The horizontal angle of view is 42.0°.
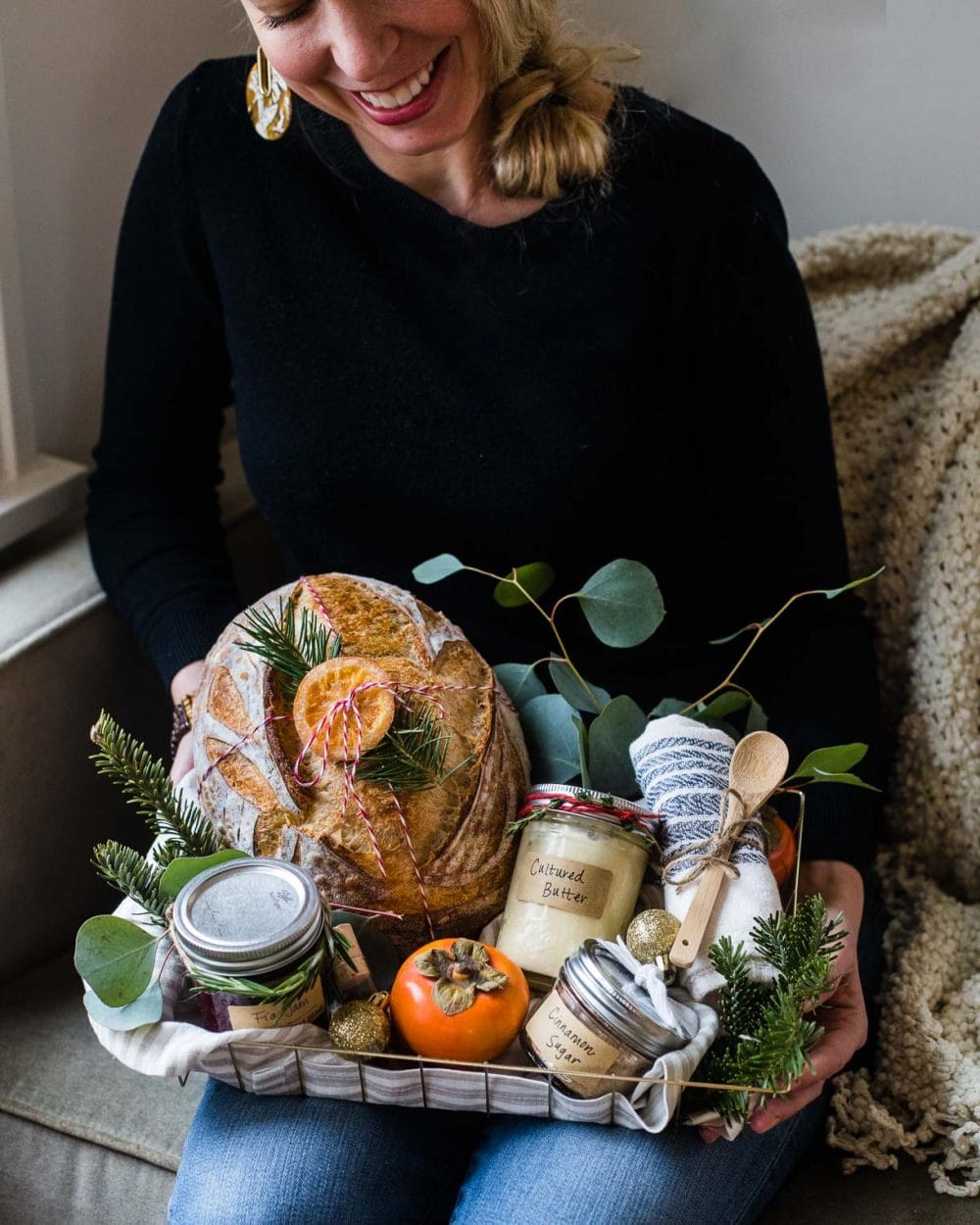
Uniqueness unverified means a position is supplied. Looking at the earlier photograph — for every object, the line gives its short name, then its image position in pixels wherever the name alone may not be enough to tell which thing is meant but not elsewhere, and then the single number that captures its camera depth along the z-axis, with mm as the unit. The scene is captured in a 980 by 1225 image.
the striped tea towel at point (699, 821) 818
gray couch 1005
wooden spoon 807
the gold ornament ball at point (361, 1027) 803
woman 1092
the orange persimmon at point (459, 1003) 790
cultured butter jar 845
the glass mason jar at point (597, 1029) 768
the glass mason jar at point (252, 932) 757
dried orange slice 836
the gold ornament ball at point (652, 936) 811
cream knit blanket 1038
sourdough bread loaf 855
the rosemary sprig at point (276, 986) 752
